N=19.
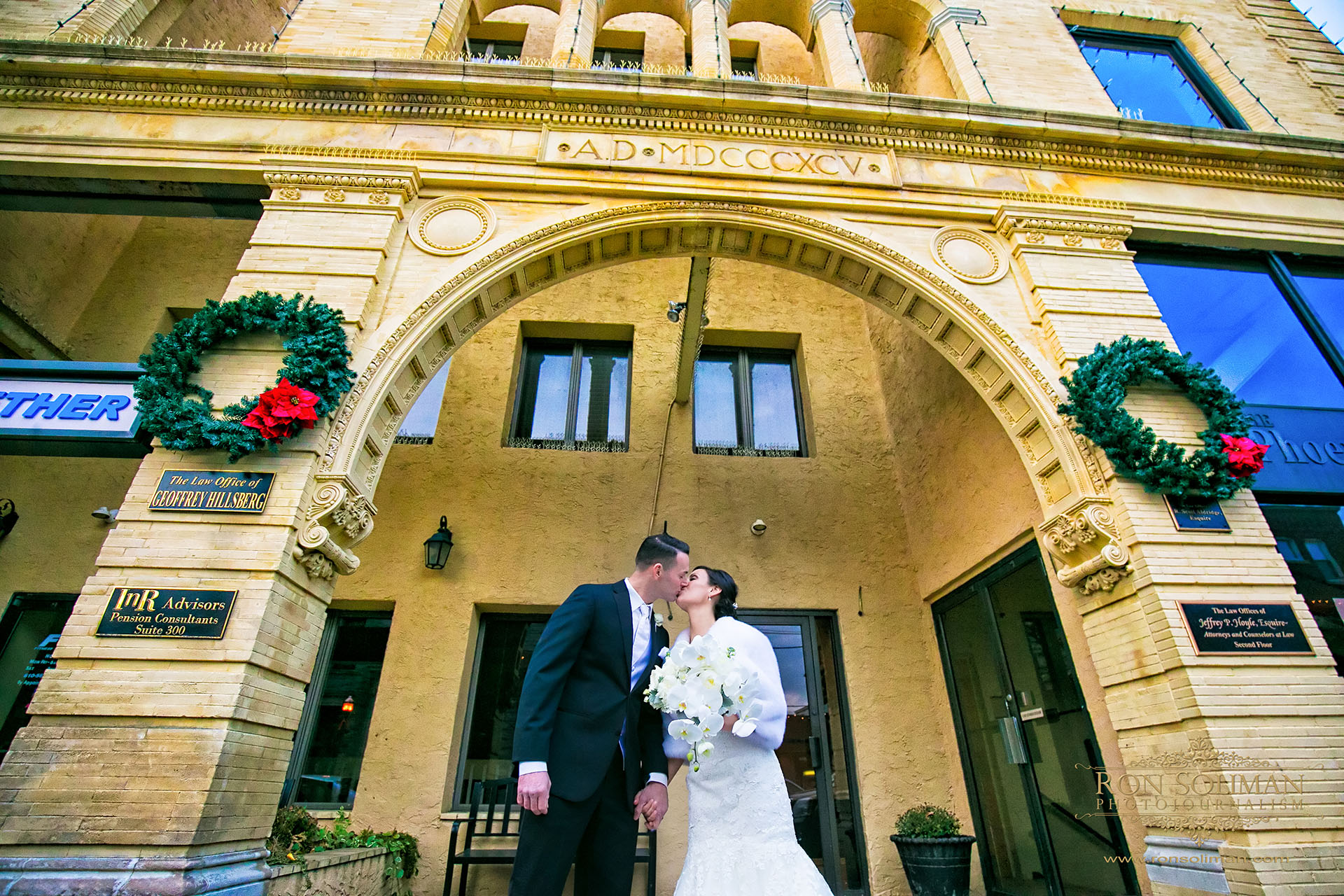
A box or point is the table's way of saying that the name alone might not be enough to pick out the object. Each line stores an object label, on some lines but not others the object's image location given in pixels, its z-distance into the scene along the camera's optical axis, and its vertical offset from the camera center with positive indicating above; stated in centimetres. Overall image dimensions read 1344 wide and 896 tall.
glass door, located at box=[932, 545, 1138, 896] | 548 +47
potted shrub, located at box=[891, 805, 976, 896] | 596 -48
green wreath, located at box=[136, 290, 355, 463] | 473 +285
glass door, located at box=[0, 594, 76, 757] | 677 +144
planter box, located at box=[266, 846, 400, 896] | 415 -52
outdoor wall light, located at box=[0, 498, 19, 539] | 740 +287
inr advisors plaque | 425 +108
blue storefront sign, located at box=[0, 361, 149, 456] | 530 +288
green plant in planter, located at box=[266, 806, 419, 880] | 448 -32
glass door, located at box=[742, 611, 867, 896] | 688 +49
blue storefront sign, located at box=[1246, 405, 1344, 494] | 624 +312
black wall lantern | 730 +250
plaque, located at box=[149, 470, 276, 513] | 468 +199
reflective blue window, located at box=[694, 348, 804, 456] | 906 +513
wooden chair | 593 -33
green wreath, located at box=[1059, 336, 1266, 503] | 512 +275
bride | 276 -7
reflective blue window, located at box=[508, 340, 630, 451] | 884 +507
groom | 305 +26
